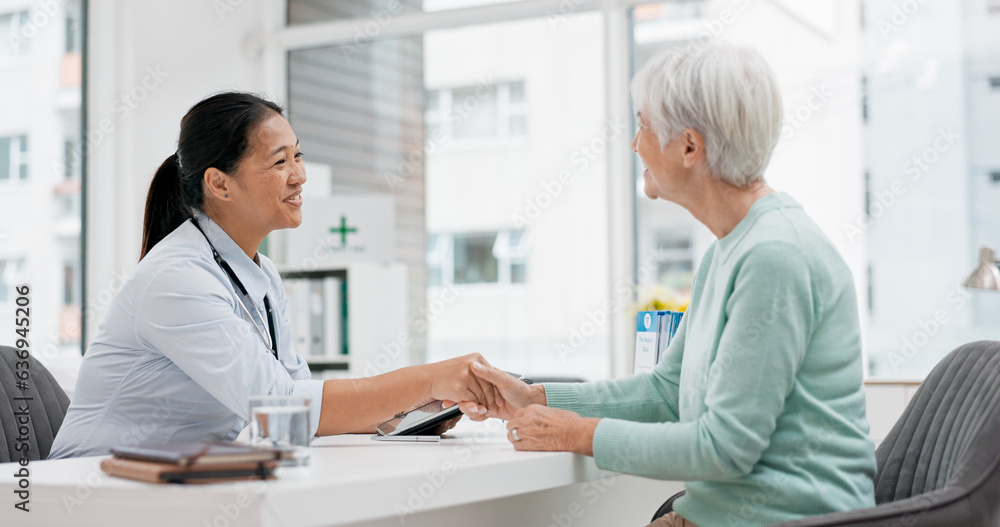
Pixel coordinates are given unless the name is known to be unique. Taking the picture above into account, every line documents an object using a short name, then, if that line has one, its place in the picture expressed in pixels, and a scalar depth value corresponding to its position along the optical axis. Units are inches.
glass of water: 49.8
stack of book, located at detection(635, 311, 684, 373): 78.1
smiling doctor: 61.6
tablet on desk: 65.7
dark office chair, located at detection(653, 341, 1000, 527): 49.4
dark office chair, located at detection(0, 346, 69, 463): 74.4
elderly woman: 49.8
